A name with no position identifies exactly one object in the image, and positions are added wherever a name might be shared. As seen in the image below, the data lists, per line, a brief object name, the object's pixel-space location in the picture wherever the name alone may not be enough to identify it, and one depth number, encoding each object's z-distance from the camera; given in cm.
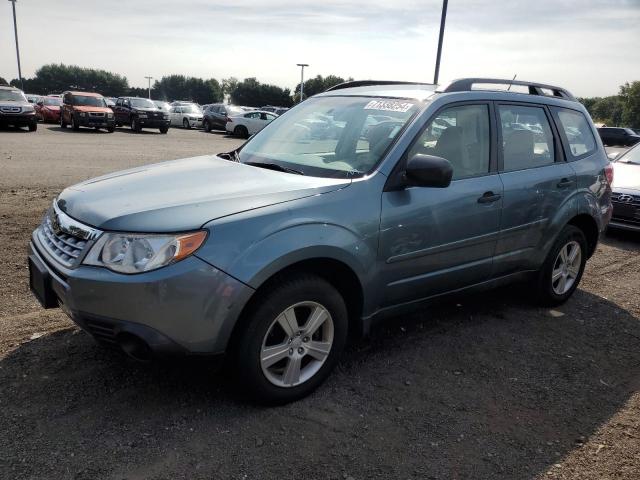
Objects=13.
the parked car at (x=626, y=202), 735
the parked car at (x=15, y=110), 2036
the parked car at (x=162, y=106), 2628
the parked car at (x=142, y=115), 2562
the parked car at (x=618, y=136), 3170
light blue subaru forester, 257
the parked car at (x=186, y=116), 3219
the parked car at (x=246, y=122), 2714
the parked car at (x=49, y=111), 2725
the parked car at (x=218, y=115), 2994
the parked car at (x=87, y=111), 2253
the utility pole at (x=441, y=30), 1533
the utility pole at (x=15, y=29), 4666
